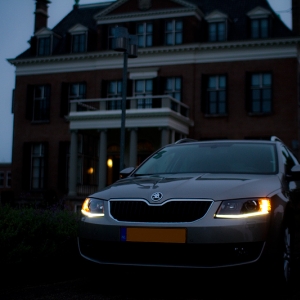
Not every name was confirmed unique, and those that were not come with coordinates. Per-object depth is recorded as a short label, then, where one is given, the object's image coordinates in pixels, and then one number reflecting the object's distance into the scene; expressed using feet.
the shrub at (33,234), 20.45
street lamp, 46.11
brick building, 92.68
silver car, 17.03
